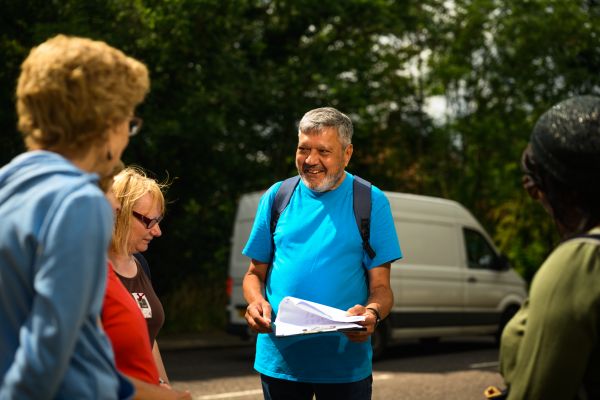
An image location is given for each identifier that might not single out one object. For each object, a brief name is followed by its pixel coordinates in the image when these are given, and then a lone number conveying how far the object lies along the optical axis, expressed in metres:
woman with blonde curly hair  1.82
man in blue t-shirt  3.70
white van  12.23
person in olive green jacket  1.89
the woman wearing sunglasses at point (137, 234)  3.32
